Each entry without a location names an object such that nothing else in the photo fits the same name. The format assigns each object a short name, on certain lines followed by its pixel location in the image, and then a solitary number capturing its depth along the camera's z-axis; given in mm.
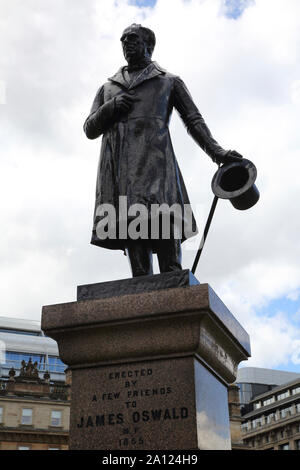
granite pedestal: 4824
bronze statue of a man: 5836
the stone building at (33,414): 44312
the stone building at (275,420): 64188
